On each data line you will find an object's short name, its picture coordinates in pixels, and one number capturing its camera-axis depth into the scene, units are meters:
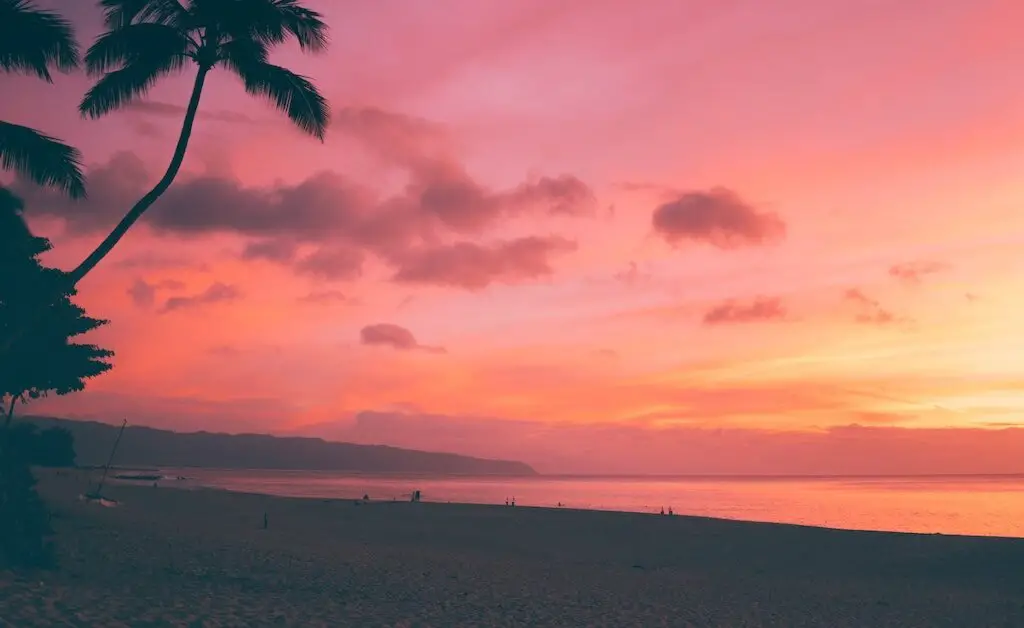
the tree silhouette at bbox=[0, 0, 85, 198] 16.02
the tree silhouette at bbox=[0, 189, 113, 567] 16.67
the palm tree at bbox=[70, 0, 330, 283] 17.64
